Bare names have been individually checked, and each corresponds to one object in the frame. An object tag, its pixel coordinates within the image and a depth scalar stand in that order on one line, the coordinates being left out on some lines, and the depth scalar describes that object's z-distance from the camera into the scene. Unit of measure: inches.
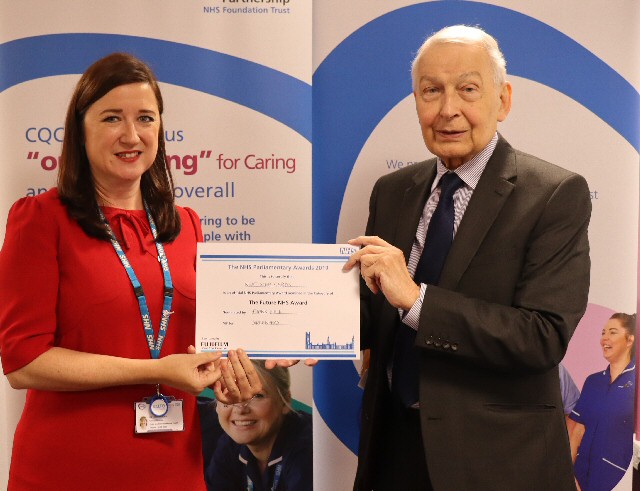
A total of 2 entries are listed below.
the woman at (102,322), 86.7
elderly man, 90.6
